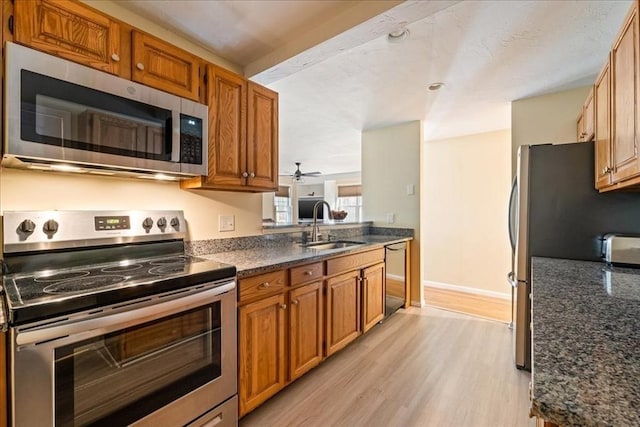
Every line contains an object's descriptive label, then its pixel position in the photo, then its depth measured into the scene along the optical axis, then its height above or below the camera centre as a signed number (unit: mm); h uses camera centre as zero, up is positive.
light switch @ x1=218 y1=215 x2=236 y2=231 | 2029 -79
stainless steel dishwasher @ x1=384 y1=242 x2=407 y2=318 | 2926 -705
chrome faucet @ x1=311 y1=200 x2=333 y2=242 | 2678 -170
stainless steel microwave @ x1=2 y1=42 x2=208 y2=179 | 1087 +408
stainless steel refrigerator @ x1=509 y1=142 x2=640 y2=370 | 1809 -11
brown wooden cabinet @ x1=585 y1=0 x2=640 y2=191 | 1123 +468
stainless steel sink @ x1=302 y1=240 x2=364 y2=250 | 2580 -315
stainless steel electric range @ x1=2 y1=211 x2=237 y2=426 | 883 -409
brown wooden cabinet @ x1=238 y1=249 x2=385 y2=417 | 1521 -695
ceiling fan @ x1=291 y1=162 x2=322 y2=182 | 6293 +857
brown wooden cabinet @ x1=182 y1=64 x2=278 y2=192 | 1738 +514
